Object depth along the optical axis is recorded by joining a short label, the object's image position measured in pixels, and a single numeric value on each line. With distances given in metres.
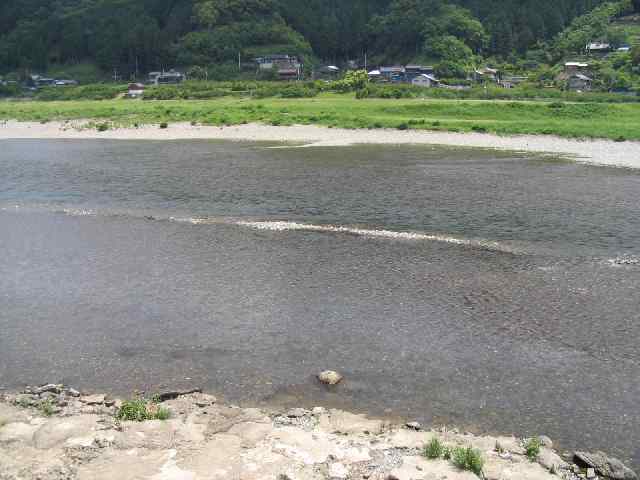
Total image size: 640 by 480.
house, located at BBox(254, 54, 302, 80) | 125.81
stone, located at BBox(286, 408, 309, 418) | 11.60
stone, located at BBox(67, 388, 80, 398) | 12.42
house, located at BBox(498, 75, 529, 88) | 110.25
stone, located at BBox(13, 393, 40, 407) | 11.95
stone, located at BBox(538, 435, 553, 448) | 10.80
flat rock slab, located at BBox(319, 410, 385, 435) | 11.12
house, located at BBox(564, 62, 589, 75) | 106.76
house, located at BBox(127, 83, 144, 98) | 103.56
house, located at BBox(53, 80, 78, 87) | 128.12
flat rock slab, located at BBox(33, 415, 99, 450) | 10.48
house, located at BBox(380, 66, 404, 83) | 118.90
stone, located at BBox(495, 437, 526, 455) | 10.53
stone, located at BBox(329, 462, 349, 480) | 9.46
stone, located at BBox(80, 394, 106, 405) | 12.09
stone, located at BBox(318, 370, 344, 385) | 13.11
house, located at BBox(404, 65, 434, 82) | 118.94
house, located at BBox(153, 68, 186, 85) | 129.36
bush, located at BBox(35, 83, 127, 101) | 104.50
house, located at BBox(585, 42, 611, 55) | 122.28
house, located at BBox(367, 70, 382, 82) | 121.03
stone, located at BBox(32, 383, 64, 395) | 12.54
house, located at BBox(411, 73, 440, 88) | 110.35
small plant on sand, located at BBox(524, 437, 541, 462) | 10.28
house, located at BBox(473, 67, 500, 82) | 117.62
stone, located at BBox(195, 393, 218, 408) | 12.08
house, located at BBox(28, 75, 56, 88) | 132.34
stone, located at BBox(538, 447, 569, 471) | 10.03
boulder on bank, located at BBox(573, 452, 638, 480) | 9.91
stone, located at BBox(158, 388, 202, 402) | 12.34
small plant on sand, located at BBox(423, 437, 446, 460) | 10.11
